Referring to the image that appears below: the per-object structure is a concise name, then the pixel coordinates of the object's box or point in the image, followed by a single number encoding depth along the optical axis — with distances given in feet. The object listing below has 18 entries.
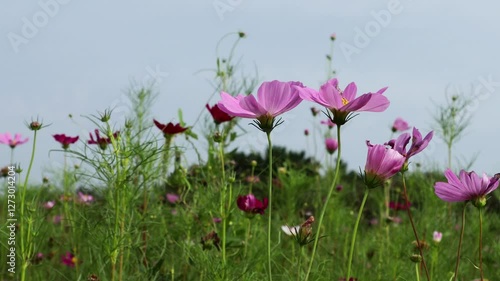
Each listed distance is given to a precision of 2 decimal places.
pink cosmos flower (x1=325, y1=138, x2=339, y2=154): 12.16
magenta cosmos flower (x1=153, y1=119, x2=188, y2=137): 7.04
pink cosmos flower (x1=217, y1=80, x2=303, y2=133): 3.41
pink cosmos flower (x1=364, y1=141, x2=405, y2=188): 3.37
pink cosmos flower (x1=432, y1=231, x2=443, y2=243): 8.01
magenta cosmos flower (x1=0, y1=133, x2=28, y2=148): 8.87
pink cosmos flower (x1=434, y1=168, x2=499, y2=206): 4.23
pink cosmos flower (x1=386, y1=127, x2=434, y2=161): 3.71
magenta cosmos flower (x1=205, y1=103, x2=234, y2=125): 7.30
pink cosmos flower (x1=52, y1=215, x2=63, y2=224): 12.69
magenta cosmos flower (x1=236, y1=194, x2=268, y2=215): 6.15
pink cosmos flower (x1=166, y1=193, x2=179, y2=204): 9.80
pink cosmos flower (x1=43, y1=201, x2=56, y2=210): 11.79
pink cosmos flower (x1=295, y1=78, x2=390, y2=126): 3.25
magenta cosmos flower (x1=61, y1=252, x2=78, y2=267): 9.14
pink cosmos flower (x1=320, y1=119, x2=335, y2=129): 13.04
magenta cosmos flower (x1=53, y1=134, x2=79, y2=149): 8.38
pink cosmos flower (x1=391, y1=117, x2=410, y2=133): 12.99
